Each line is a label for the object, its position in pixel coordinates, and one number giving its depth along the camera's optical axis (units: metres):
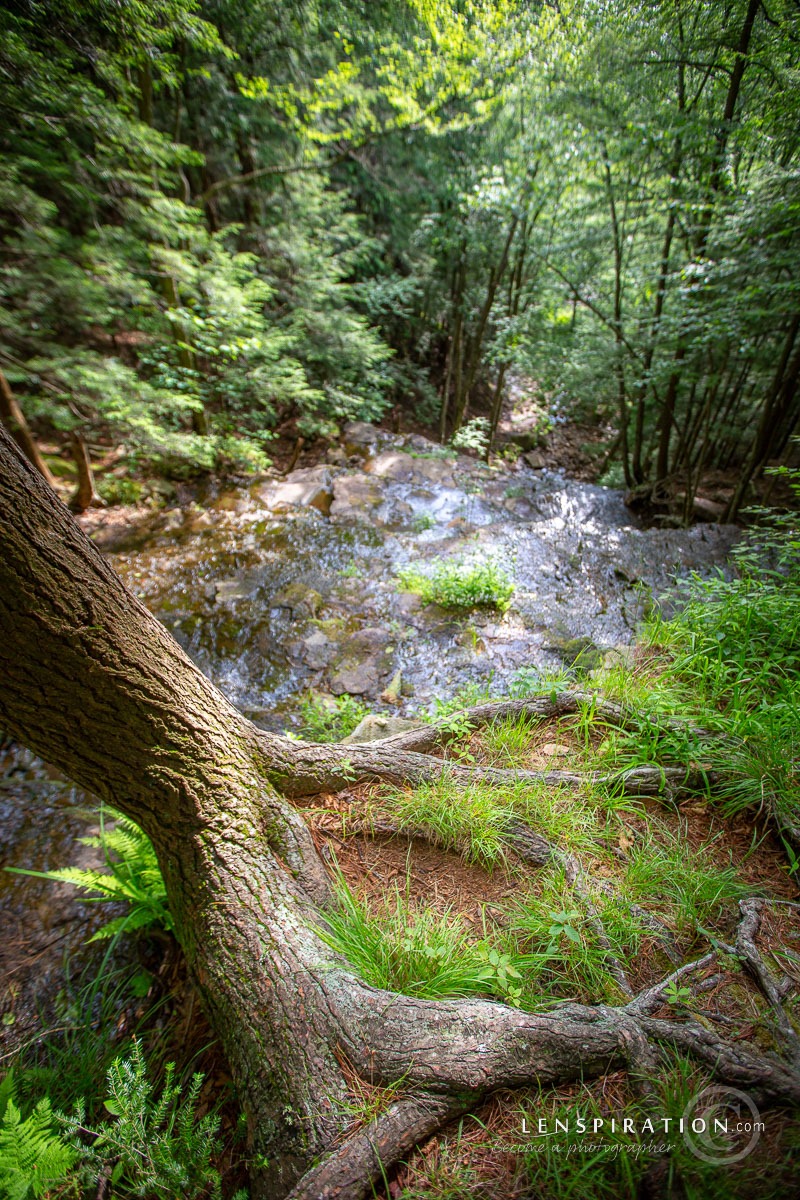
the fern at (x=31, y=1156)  1.13
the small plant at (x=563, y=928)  1.54
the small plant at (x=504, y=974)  1.43
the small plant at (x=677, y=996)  1.38
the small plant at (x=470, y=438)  9.01
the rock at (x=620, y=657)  3.05
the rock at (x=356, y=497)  6.60
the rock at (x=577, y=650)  3.70
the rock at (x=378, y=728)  2.81
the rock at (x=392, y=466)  7.82
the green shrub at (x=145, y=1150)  1.18
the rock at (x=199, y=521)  5.95
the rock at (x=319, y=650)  4.26
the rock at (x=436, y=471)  7.91
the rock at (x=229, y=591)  4.93
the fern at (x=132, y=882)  1.99
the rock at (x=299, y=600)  4.85
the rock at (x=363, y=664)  3.99
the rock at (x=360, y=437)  8.63
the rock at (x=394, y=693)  3.80
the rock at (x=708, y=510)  7.03
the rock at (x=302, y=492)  6.62
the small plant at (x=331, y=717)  3.34
